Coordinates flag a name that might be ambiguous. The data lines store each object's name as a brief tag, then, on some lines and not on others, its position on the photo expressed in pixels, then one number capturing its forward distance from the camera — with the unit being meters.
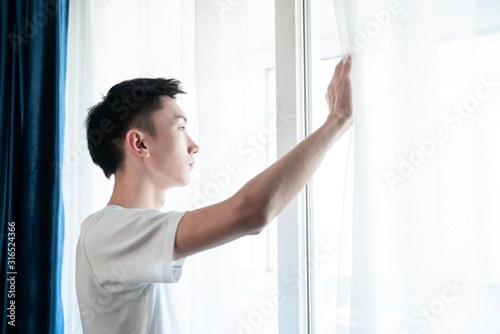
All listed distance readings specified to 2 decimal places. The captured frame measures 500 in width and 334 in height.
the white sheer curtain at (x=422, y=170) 0.84
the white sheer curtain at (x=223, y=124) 1.19
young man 0.75
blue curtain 1.65
